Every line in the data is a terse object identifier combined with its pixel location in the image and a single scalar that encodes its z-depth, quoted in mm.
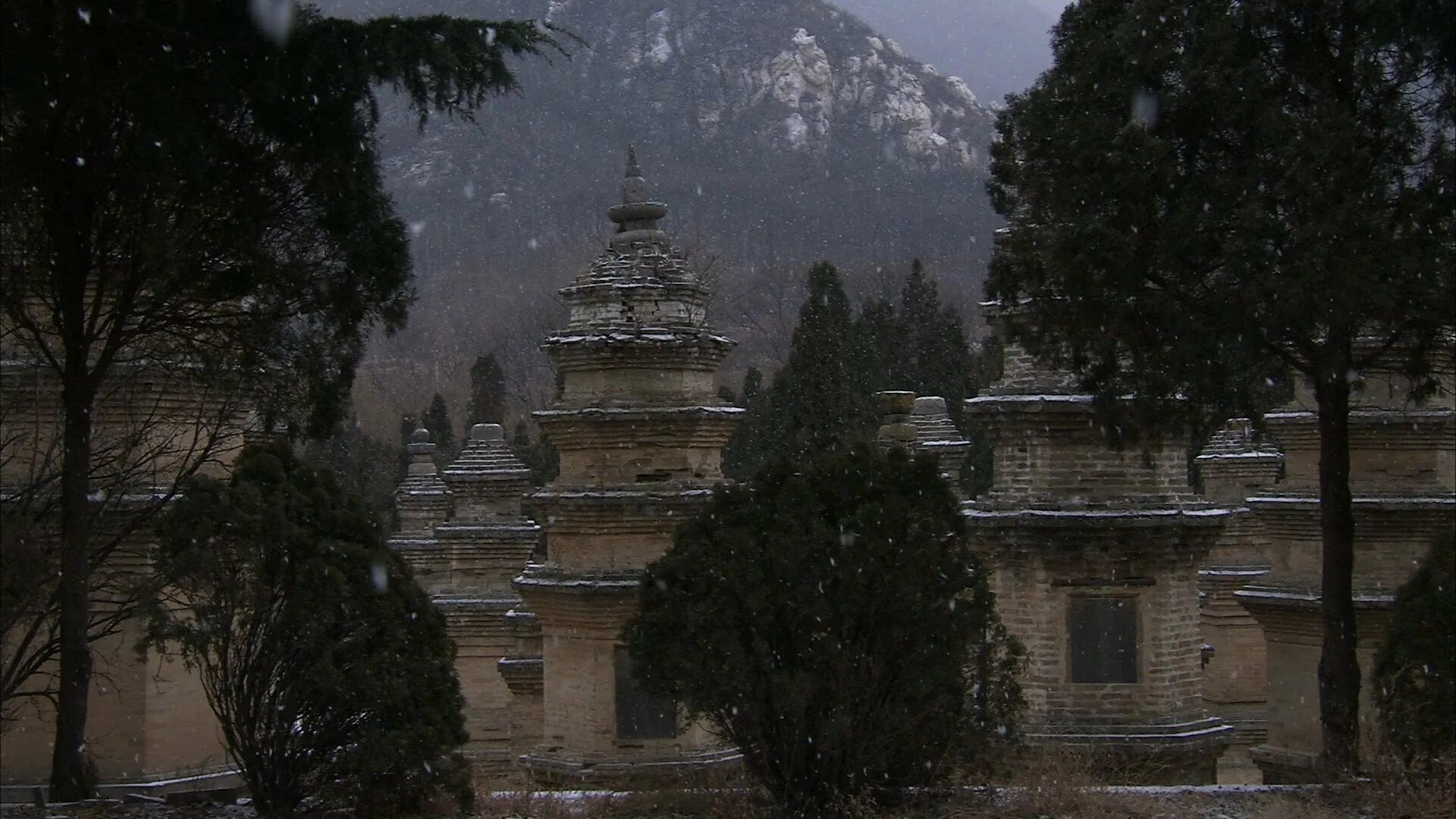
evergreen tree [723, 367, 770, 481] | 41438
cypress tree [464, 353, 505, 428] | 60969
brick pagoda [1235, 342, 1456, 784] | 19203
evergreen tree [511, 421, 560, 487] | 44844
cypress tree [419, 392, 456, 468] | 58438
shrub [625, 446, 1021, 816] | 12523
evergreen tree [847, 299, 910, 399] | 46531
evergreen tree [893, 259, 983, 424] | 48875
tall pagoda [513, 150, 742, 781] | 18688
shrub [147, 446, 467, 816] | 12281
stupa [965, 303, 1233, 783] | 17797
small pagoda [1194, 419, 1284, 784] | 26453
